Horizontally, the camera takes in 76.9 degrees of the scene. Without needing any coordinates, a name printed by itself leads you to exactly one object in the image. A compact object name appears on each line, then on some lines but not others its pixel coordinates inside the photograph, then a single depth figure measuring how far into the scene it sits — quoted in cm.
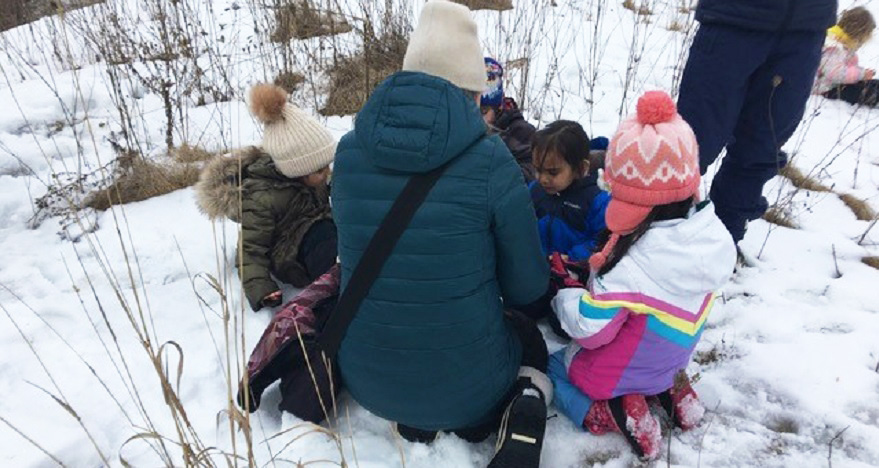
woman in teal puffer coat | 143
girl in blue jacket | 216
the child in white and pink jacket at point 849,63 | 391
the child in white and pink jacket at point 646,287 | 156
